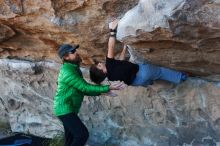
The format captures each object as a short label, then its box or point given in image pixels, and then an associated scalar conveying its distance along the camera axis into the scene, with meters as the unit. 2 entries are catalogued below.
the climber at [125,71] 3.68
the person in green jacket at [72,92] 3.76
